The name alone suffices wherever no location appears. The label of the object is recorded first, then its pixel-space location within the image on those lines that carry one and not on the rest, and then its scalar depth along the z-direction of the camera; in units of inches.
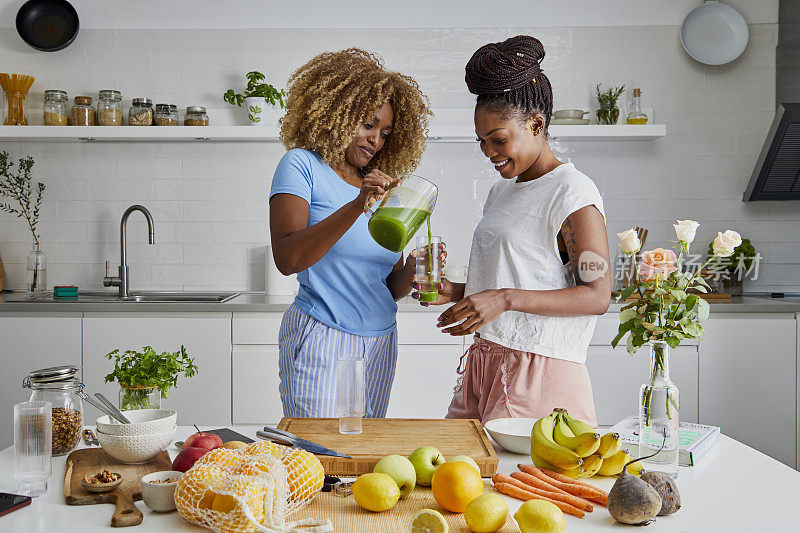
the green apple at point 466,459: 50.2
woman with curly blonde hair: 75.1
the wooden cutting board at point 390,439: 52.9
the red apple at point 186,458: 49.8
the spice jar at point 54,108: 148.3
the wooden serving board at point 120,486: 44.9
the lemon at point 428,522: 40.7
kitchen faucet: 147.9
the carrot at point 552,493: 46.3
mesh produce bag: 40.8
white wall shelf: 145.1
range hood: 142.7
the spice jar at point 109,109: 148.3
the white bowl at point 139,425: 53.3
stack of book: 55.7
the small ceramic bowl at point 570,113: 146.8
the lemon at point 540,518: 41.1
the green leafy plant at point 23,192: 155.0
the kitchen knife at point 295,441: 53.5
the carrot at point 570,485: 47.8
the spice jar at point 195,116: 148.8
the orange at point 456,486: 44.7
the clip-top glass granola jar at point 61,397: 56.8
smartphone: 45.4
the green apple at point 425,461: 49.4
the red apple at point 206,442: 52.6
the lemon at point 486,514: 41.7
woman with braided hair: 65.6
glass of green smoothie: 70.4
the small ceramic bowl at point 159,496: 45.6
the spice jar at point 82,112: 147.6
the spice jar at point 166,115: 149.1
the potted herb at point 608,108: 150.6
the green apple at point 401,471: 47.2
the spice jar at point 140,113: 147.8
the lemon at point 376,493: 44.7
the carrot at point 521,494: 46.0
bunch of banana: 50.1
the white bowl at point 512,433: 57.7
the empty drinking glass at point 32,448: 48.8
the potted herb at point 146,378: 59.9
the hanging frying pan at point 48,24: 151.6
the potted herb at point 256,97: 148.2
